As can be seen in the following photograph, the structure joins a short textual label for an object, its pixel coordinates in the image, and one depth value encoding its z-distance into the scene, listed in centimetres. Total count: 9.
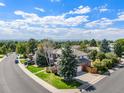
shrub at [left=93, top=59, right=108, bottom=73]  2179
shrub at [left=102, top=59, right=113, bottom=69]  2342
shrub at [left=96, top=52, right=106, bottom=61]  2752
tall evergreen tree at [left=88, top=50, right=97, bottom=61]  2923
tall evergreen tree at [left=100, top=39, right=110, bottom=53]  3389
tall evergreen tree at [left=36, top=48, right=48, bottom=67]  2606
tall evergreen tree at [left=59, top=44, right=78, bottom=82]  1652
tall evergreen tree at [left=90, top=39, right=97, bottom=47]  5907
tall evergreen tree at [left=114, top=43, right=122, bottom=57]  3307
